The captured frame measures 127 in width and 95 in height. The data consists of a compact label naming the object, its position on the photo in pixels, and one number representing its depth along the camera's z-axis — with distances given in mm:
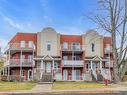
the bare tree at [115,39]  15013
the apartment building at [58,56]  20889
